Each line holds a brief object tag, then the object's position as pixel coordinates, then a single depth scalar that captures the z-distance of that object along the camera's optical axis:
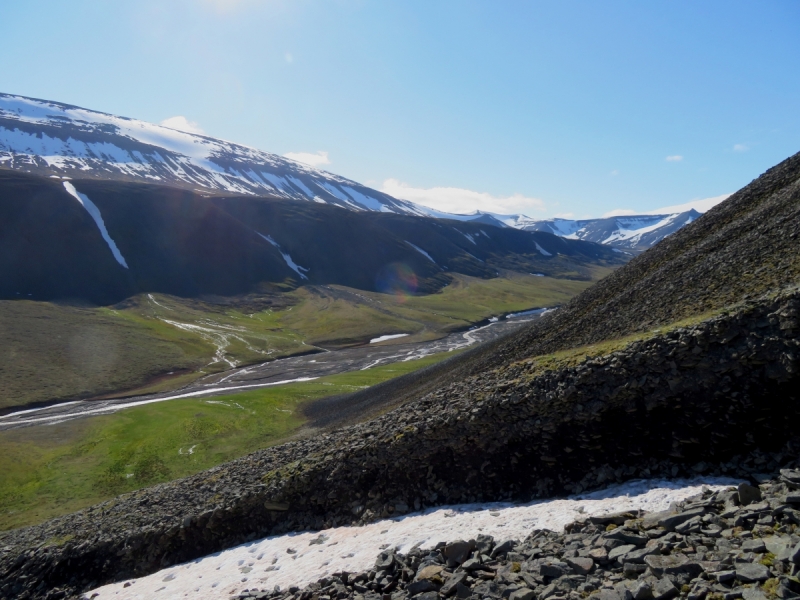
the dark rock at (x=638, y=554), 9.80
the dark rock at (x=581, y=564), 10.05
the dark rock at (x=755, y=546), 8.88
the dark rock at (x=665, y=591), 8.46
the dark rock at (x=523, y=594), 9.73
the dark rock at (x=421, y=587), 11.77
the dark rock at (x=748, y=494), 10.95
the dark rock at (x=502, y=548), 12.43
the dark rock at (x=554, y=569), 10.16
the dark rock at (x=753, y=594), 7.70
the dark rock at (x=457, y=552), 12.69
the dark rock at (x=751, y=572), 8.09
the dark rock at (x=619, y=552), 10.15
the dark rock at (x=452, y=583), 11.30
